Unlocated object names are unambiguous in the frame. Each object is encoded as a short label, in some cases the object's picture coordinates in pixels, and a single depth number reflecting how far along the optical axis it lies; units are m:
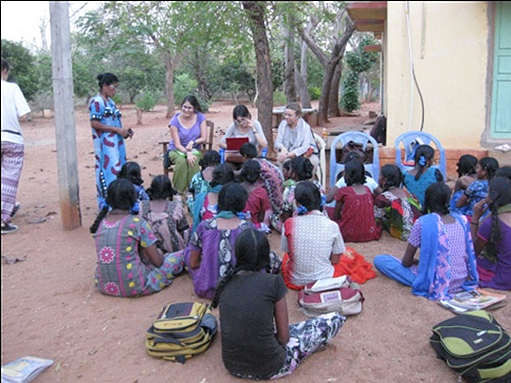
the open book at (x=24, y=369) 2.78
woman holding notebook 6.05
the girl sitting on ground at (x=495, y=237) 3.71
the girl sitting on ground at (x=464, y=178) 4.89
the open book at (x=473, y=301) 3.50
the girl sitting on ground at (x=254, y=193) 4.60
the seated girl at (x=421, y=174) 5.28
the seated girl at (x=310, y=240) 3.68
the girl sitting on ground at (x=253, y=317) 2.71
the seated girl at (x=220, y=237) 3.62
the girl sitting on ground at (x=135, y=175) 4.75
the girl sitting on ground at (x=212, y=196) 4.45
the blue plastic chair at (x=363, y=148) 6.26
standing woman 5.44
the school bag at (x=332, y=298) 3.45
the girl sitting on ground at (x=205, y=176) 5.16
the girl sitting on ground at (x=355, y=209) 4.73
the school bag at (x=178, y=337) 3.05
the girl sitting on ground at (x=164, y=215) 4.27
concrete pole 4.89
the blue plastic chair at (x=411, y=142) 6.64
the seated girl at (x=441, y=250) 3.57
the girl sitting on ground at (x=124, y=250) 3.70
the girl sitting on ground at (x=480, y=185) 4.61
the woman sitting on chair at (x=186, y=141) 6.15
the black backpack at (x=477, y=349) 2.74
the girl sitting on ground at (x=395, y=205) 4.94
